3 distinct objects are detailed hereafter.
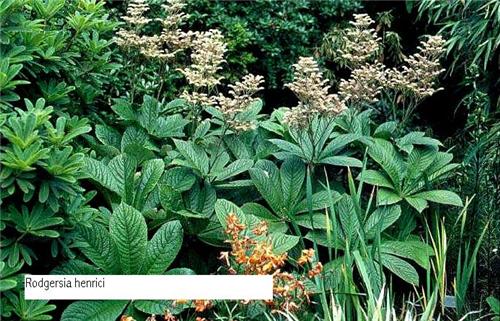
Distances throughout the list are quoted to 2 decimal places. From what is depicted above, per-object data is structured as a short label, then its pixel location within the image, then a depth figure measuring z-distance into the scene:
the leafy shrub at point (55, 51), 2.79
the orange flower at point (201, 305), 2.67
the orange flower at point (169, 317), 2.62
